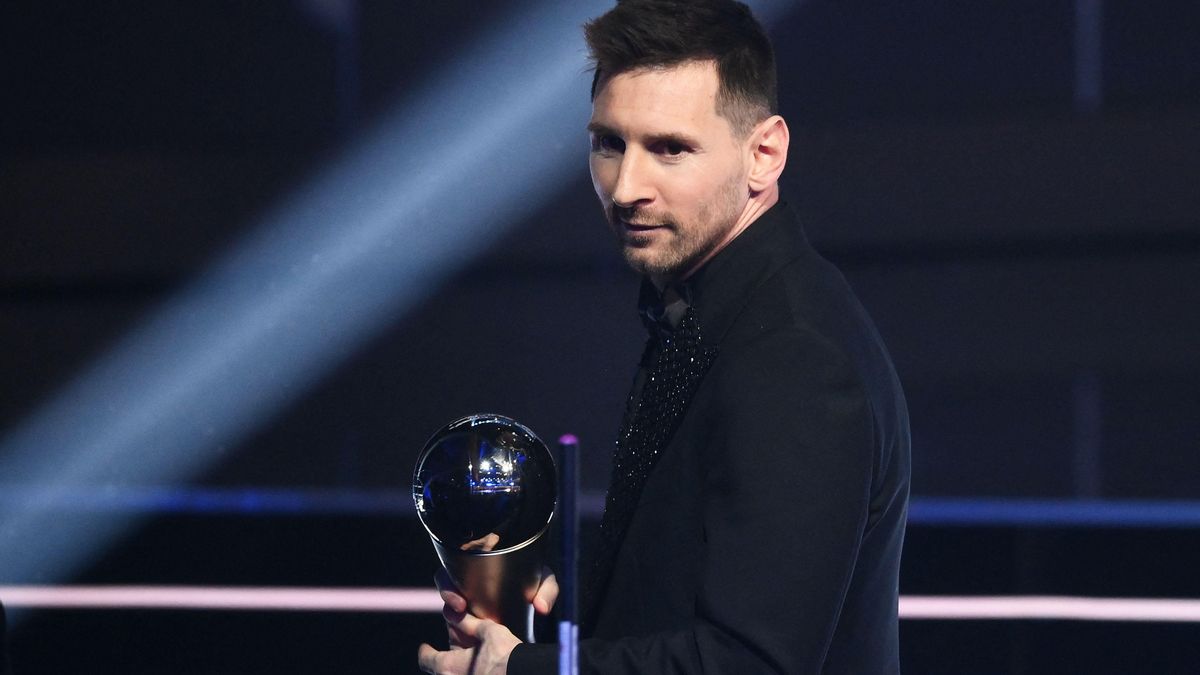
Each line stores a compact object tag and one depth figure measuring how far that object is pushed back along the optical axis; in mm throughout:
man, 9676
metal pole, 9490
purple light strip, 14013
